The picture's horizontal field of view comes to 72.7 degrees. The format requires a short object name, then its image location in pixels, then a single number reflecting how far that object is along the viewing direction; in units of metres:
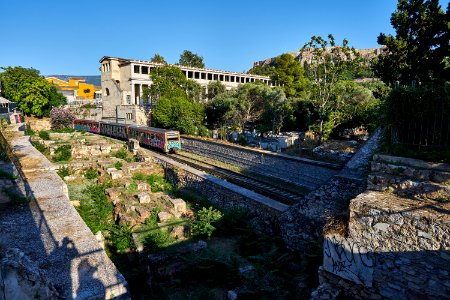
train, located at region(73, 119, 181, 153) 22.56
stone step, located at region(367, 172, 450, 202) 4.92
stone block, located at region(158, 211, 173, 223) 9.84
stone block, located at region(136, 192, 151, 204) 11.09
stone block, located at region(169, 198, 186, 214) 10.68
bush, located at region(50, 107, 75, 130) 36.31
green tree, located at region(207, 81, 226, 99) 39.97
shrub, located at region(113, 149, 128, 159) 19.51
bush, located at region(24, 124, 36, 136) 25.19
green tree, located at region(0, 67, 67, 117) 39.66
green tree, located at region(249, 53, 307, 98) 48.50
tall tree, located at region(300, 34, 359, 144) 20.01
